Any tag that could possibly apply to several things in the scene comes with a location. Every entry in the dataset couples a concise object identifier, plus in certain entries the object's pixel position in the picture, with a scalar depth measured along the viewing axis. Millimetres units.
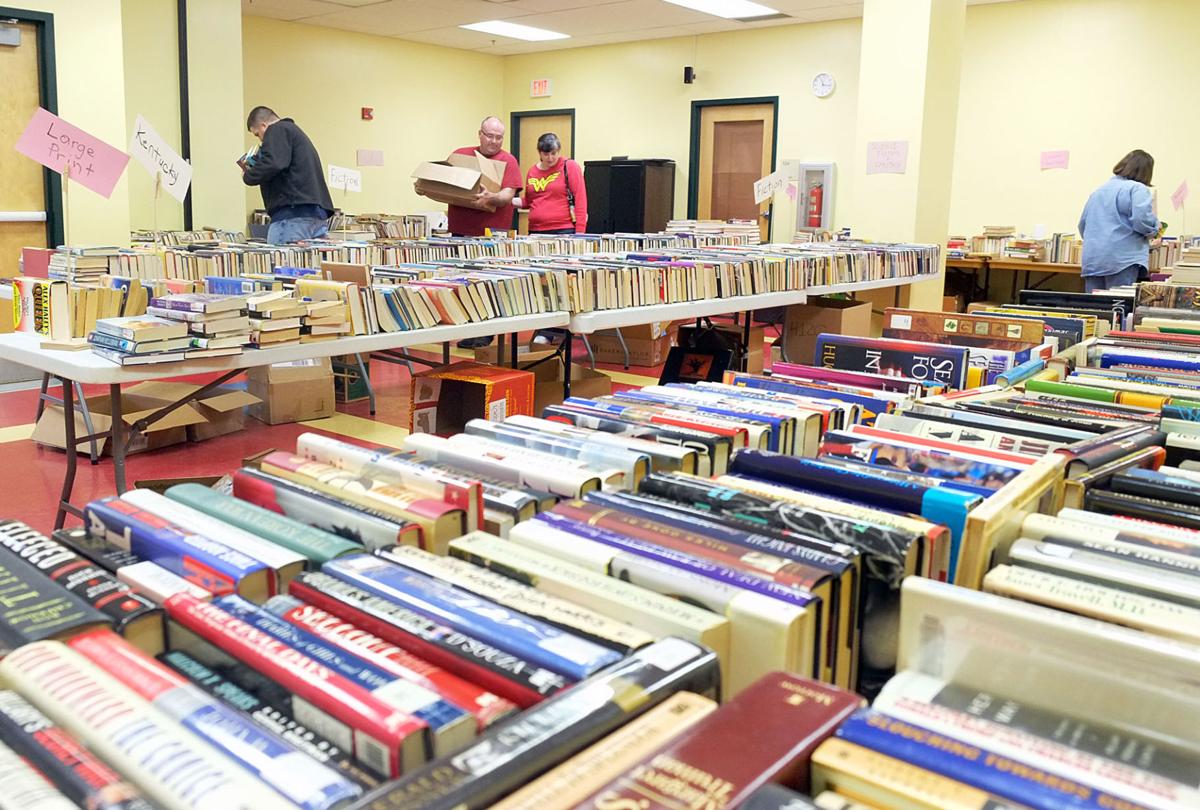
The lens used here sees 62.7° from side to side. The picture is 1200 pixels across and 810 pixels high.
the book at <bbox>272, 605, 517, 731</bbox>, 755
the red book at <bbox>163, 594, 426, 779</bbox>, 695
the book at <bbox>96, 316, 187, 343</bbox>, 2934
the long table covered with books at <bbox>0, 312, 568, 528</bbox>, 2945
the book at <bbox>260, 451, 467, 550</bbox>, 1100
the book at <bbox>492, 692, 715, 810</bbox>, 640
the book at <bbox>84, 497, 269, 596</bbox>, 958
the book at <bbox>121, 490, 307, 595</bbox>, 984
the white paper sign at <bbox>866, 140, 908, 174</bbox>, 6258
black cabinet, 11016
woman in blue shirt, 6344
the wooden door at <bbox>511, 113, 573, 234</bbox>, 12281
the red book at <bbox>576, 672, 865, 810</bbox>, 637
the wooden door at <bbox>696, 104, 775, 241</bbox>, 10805
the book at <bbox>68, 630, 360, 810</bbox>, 659
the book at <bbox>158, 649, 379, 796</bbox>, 704
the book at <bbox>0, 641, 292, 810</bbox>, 645
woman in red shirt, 7699
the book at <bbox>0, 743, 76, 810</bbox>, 638
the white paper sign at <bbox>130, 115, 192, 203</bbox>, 4477
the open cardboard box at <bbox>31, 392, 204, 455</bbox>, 4332
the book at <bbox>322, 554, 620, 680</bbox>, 813
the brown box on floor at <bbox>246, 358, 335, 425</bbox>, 5062
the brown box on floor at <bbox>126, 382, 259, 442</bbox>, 4520
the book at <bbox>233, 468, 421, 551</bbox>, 1079
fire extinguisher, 10336
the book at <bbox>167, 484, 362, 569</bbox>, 1032
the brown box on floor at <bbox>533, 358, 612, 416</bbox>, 4871
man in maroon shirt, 7047
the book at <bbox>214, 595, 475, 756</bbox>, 709
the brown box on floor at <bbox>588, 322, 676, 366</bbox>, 7102
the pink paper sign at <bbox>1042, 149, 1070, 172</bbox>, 8898
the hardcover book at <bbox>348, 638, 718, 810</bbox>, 634
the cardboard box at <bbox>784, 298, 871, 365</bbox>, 5207
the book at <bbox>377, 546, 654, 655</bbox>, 854
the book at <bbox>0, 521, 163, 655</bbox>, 883
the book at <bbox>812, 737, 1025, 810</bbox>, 667
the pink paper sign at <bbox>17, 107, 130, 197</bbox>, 3703
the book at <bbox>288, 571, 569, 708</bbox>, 779
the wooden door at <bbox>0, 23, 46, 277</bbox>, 5934
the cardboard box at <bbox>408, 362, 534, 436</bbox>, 3979
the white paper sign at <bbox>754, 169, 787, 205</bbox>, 6898
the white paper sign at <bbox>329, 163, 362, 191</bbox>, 6766
